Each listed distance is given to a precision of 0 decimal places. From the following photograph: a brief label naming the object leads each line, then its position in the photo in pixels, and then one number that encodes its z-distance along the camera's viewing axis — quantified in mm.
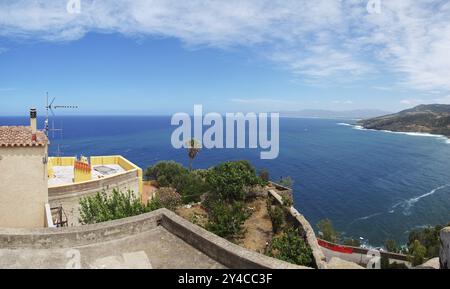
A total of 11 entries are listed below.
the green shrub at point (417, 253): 30019
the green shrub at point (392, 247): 38931
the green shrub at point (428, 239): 33812
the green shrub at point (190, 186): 29919
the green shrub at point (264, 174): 38281
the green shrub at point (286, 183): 51594
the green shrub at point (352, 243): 40353
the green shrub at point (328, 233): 40156
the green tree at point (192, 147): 42625
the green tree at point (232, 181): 27109
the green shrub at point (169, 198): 26792
